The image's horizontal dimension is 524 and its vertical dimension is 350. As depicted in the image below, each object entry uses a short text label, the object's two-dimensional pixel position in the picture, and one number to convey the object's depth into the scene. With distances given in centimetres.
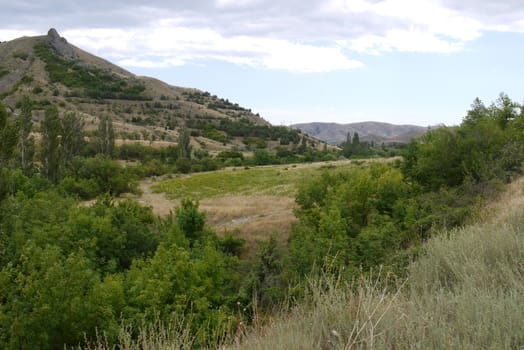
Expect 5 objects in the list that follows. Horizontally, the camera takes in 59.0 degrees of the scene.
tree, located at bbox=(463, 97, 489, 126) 2718
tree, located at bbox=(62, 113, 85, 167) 4019
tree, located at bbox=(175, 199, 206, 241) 2467
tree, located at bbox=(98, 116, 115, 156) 5996
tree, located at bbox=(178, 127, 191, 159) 7174
